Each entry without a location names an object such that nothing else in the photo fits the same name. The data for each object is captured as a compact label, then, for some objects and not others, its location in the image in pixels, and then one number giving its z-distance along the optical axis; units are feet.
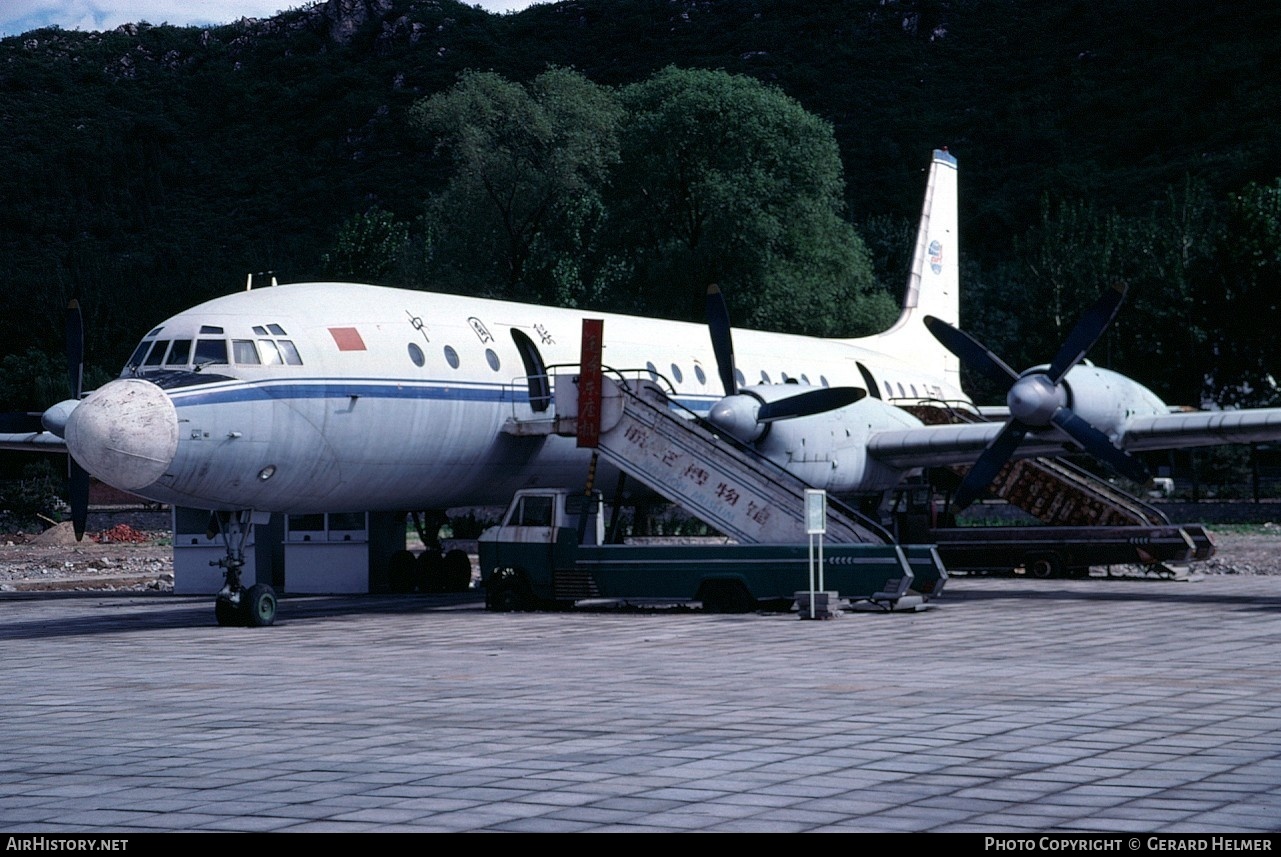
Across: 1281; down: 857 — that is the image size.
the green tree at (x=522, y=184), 220.64
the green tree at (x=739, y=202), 212.64
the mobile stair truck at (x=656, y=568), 74.49
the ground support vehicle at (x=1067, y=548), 98.99
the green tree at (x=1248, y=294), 226.79
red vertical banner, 81.05
